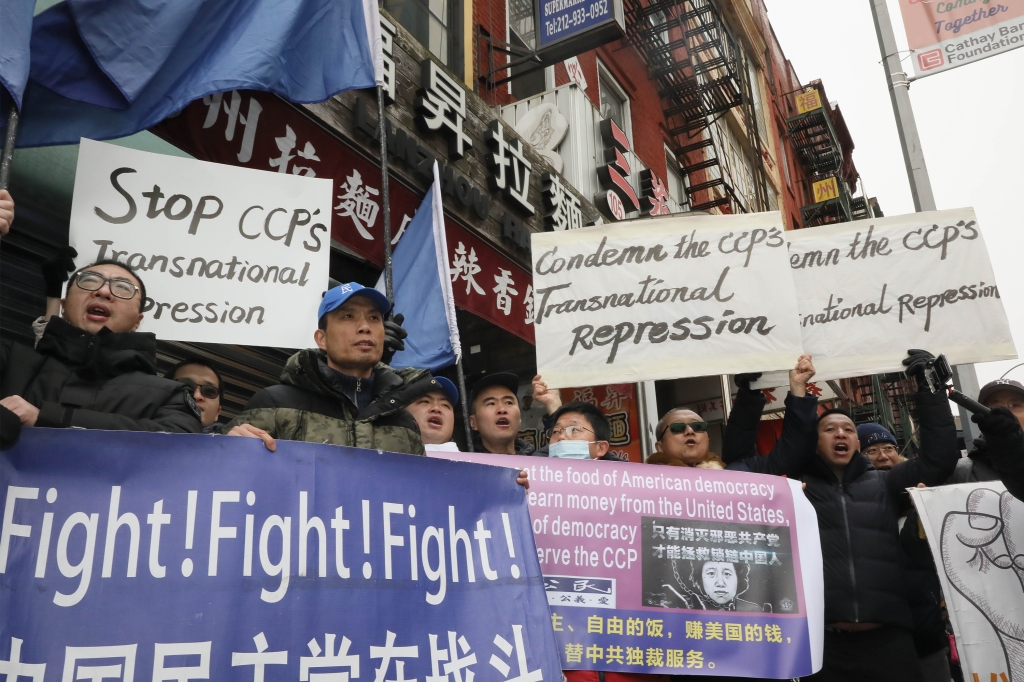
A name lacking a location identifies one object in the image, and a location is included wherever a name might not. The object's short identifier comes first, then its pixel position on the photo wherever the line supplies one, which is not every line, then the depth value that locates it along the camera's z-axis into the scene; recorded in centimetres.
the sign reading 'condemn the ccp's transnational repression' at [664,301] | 427
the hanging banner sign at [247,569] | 196
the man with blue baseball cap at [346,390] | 276
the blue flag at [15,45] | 297
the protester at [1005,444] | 358
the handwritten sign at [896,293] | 421
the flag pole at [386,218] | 428
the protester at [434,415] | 383
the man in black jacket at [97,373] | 240
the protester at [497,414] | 416
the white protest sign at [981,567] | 361
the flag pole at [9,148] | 298
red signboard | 459
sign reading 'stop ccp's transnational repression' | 350
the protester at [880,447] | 507
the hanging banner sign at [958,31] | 632
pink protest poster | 333
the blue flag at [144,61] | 343
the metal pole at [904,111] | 630
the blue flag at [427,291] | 460
